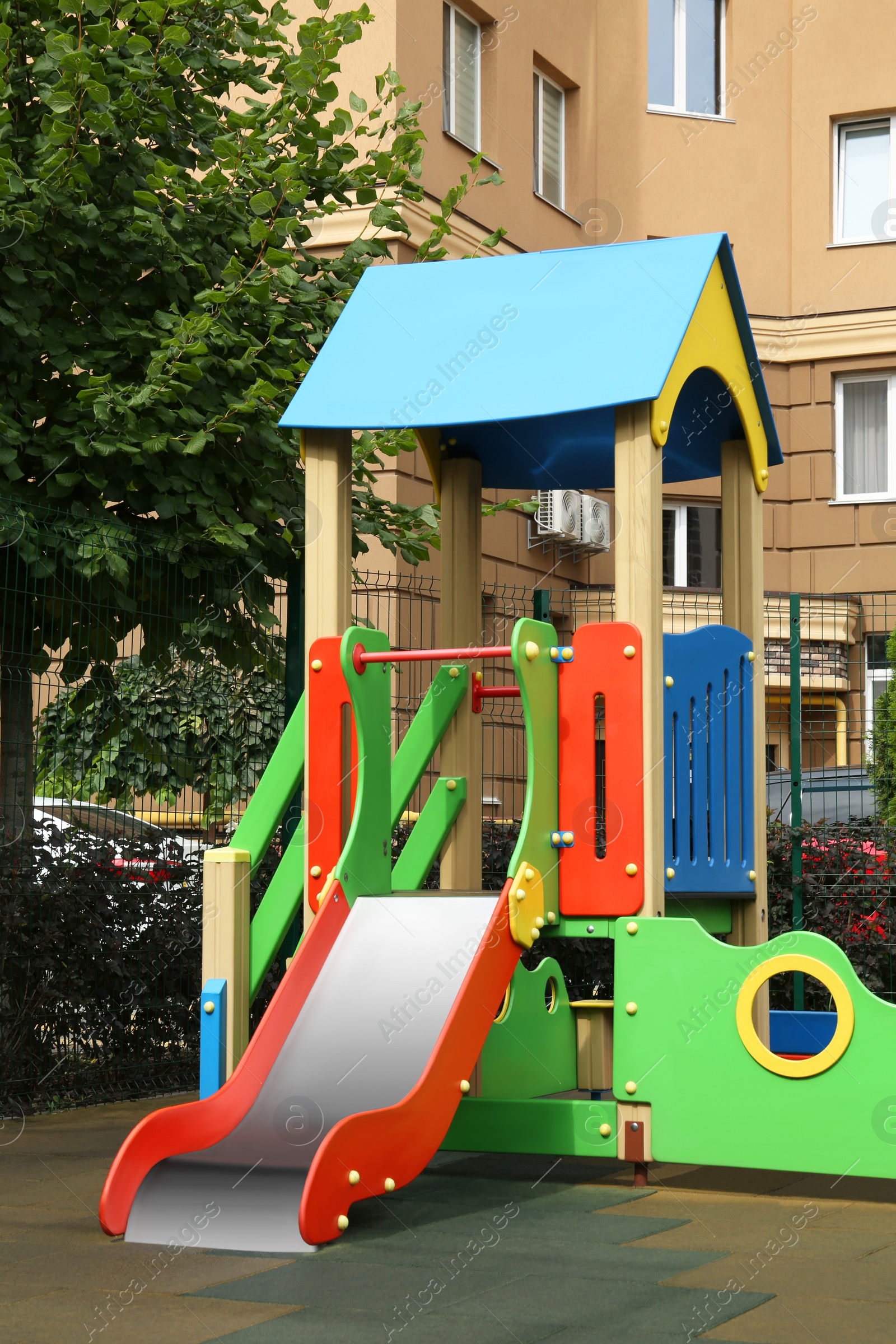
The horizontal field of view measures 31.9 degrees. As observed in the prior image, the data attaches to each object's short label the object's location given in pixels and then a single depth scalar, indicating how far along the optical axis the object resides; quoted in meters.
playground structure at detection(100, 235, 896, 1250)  4.85
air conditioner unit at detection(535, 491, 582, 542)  16.91
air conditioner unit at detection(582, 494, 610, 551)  17.61
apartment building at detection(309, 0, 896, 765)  17.98
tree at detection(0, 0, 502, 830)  7.29
